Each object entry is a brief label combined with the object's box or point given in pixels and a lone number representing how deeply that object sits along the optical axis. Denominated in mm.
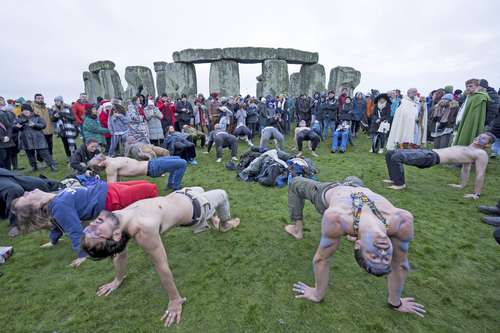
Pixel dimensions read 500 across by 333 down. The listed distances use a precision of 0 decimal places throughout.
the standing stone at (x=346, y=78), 15719
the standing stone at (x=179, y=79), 15992
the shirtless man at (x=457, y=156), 4352
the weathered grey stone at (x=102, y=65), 18391
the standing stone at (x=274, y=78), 15508
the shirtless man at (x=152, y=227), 1830
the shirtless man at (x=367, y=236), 1664
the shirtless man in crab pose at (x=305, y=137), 7766
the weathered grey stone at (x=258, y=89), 18025
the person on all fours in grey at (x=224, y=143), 7377
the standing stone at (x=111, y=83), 18250
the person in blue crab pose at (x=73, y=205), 2492
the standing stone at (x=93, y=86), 19406
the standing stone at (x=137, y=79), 16609
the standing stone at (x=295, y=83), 16841
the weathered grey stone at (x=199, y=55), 15680
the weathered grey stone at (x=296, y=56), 15836
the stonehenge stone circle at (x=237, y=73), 15578
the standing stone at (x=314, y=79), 16219
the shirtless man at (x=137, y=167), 4322
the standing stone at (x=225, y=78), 15766
